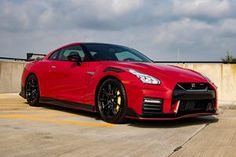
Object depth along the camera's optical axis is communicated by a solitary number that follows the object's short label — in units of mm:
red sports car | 5898
